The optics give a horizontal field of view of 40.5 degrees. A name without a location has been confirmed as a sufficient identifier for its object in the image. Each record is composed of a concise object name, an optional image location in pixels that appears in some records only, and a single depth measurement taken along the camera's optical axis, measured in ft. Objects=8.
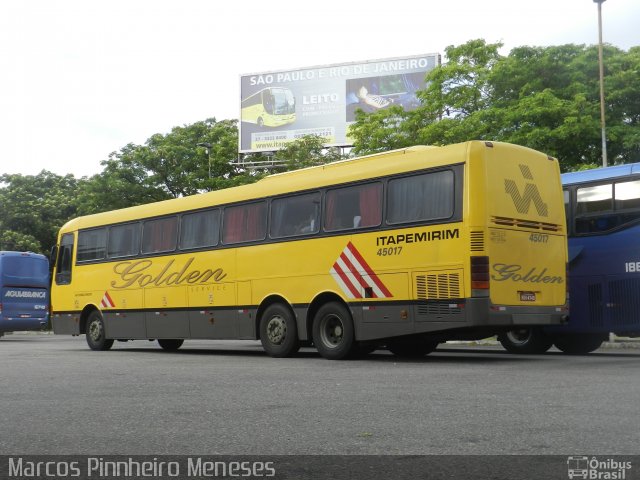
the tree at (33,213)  171.63
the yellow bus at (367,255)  42.39
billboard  155.33
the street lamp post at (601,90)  86.07
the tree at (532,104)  95.04
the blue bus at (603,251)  50.49
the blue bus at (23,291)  99.30
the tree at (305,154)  133.28
